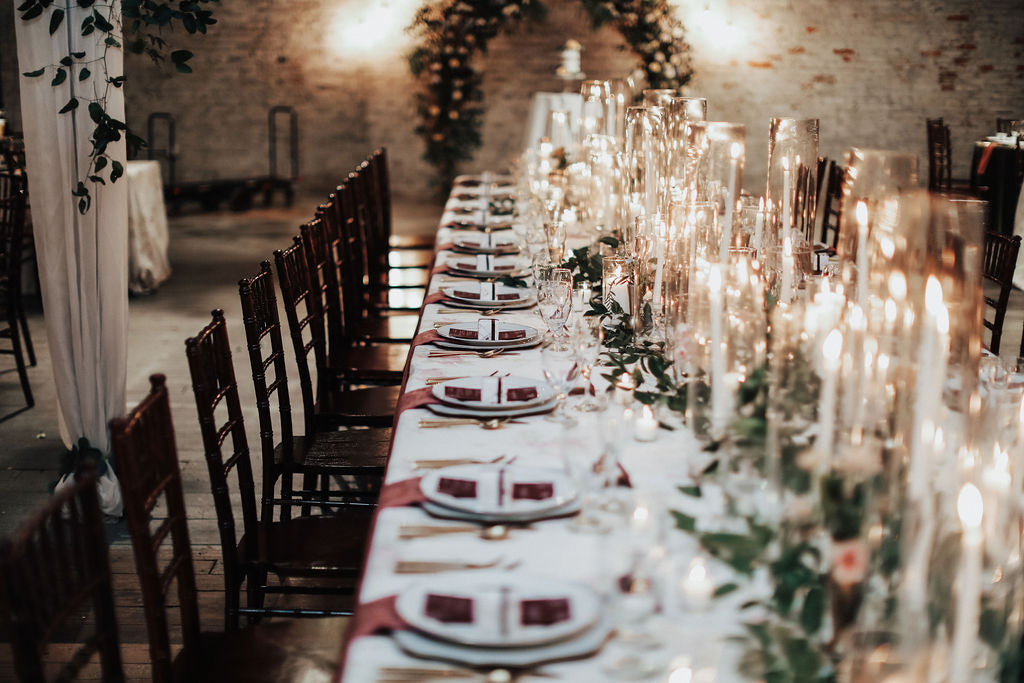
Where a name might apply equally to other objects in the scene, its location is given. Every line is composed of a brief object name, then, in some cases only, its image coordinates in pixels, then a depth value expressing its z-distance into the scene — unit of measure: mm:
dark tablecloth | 7480
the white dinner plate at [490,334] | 2607
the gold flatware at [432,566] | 1442
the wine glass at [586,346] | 2047
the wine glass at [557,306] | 2447
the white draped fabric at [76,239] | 3002
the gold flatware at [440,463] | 1823
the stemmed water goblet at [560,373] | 2010
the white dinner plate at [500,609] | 1240
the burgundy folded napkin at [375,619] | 1300
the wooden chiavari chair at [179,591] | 1630
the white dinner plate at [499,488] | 1615
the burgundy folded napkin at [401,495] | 1668
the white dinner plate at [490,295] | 3053
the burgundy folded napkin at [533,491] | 1649
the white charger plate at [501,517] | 1592
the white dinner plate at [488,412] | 2080
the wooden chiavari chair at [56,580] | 1230
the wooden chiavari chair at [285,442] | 2539
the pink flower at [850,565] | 1162
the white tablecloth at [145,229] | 6451
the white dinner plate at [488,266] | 3455
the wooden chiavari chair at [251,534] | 2098
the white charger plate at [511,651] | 1217
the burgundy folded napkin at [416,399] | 2165
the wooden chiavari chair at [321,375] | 2995
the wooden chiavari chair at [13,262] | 4293
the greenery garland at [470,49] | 9406
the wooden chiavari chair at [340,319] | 3402
